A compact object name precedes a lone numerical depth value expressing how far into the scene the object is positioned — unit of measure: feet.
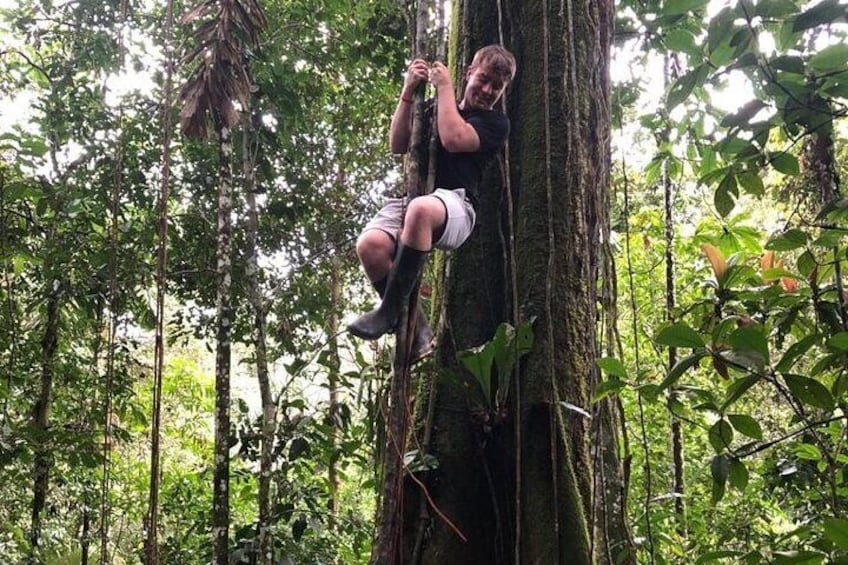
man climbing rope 7.00
